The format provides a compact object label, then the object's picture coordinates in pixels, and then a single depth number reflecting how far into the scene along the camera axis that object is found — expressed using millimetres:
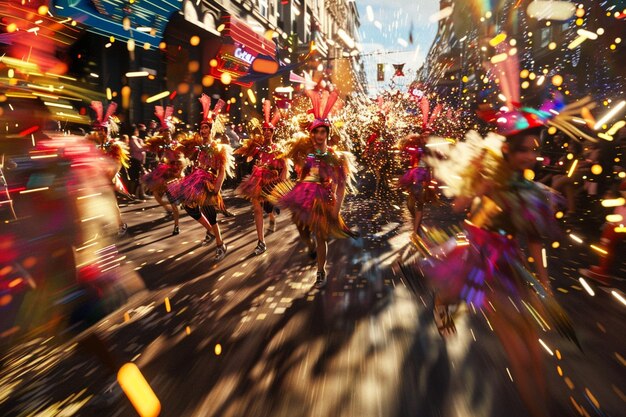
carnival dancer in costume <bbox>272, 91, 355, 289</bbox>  5234
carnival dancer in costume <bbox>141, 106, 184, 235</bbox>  8609
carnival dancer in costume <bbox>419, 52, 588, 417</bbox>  2525
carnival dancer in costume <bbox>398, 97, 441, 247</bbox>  7555
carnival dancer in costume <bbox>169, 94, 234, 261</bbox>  6941
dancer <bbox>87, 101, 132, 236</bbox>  8547
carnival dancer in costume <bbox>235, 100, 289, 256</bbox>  7121
